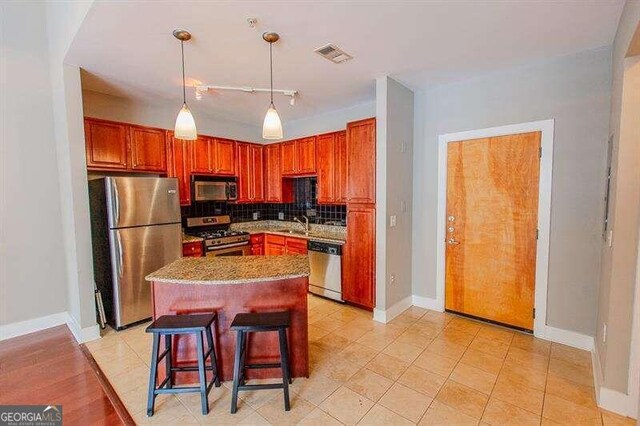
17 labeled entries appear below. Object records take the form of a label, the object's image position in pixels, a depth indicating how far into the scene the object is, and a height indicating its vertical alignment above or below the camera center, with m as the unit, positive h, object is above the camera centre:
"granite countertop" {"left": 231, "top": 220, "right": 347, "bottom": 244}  4.12 -0.62
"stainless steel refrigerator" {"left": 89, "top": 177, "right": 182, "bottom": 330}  3.08 -0.50
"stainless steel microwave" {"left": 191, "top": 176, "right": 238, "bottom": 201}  4.14 +0.06
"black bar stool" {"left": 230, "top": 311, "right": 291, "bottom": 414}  1.92 -1.00
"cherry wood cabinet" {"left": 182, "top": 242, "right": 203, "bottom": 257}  3.78 -0.75
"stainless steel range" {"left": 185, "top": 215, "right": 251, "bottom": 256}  4.09 -0.62
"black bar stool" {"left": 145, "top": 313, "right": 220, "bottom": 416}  1.88 -1.00
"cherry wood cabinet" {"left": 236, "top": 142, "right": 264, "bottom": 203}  4.73 +0.36
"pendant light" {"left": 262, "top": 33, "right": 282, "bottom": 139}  2.24 +0.55
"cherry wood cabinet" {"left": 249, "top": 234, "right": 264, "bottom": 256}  4.61 -0.82
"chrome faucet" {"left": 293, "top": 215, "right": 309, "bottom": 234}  4.70 -0.50
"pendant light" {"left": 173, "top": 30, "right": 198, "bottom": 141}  2.20 +0.55
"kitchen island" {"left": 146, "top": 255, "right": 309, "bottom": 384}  2.18 -0.86
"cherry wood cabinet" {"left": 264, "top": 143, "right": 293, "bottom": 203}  4.91 +0.23
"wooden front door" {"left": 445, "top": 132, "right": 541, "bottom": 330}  2.92 -0.39
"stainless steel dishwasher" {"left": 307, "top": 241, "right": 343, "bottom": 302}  3.82 -1.05
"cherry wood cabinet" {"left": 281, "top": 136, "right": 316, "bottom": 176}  4.37 +0.58
